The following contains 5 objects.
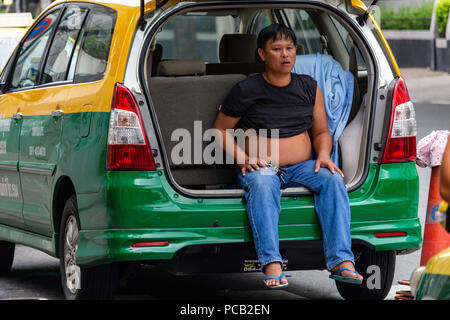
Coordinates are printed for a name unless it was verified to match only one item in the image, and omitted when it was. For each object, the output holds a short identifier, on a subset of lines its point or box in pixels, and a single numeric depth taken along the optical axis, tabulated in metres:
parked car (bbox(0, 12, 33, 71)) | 18.71
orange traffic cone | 10.73
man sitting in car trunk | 9.41
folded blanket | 10.49
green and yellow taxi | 9.33
